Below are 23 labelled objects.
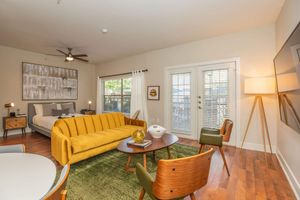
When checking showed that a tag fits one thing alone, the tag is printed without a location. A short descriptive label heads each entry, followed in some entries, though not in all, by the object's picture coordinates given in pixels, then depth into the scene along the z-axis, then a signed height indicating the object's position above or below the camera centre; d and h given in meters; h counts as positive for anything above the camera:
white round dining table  0.79 -0.48
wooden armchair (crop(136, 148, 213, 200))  1.16 -0.61
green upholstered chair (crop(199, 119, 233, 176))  2.52 -0.63
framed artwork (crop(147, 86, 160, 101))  4.97 +0.22
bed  4.18 -0.68
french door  3.74 +0.05
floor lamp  2.85 +0.19
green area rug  1.90 -1.16
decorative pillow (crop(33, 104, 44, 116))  5.09 -0.35
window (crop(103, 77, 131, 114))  6.00 +0.19
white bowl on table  2.67 -0.56
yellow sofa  2.54 -0.71
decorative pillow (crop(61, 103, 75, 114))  5.68 -0.28
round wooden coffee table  2.15 -0.70
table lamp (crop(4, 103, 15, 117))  4.60 -0.19
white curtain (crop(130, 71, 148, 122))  5.21 +0.16
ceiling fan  4.03 +1.11
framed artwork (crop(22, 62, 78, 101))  5.10 +0.60
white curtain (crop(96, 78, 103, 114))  6.64 +0.08
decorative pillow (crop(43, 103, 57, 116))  5.16 -0.31
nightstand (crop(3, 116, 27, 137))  4.45 -0.72
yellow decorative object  2.40 -0.58
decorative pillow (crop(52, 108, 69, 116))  5.14 -0.44
